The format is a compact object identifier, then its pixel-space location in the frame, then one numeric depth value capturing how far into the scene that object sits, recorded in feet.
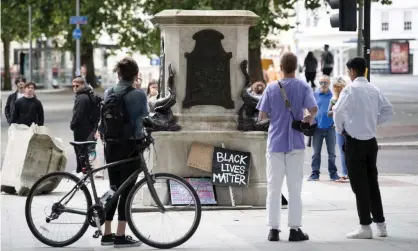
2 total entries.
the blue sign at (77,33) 160.15
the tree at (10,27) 144.87
